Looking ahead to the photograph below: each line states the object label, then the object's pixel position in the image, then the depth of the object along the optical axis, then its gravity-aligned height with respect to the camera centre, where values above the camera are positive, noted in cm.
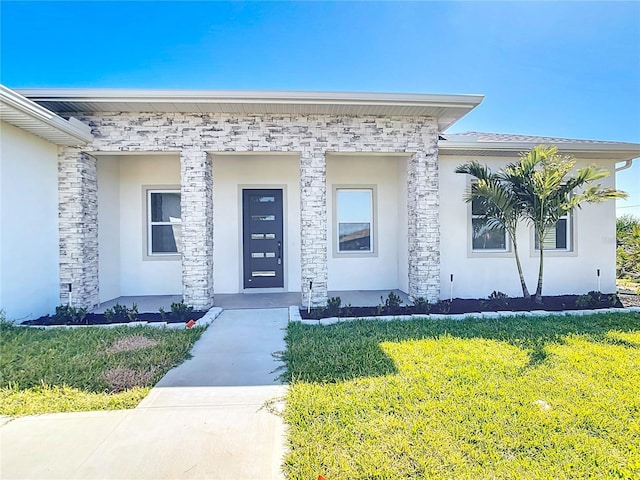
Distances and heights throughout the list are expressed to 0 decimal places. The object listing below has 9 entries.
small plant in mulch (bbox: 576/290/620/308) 653 -130
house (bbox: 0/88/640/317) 568 +86
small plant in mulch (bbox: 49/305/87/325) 562 -129
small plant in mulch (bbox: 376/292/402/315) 610 -129
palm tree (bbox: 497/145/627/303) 603 +93
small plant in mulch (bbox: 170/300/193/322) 581 -130
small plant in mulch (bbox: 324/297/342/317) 599 -126
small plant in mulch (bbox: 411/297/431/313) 615 -129
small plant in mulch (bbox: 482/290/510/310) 643 -130
